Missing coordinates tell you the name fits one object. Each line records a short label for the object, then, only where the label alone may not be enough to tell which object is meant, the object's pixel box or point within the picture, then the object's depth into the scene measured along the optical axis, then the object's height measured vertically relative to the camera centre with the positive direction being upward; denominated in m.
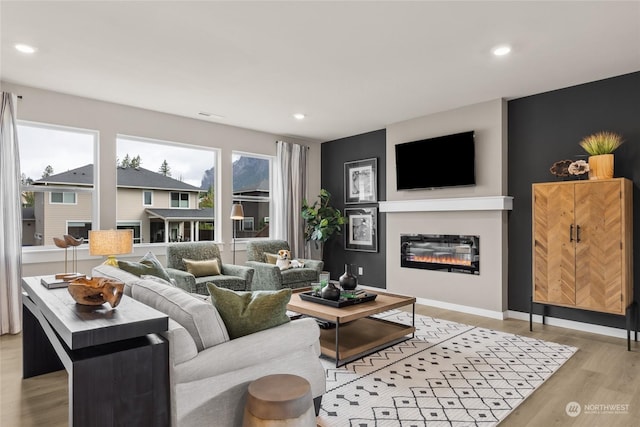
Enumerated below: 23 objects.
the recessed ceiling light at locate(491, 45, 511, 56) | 3.26 +1.42
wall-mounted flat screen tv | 4.92 +0.72
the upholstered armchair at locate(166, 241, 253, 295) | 4.59 -0.65
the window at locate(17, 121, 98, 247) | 4.37 +0.43
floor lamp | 5.52 +0.04
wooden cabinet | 3.62 -0.30
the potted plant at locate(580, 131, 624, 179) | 3.74 +0.61
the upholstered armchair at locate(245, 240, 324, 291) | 5.06 -0.76
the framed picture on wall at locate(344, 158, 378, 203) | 6.40 +0.59
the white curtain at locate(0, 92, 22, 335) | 3.98 -0.06
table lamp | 3.75 -0.25
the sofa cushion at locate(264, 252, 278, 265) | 5.62 -0.63
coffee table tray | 3.41 -0.77
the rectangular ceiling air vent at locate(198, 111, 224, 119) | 5.28 +1.42
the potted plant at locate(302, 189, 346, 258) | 6.45 -0.09
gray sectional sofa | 1.67 -0.68
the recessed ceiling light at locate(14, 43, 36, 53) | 3.24 +1.45
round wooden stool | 1.60 -0.80
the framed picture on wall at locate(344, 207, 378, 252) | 6.39 -0.24
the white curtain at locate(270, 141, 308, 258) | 6.53 +0.31
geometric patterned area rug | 2.37 -1.23
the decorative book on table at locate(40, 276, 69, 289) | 2.48 -0.43
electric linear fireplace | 4.93 -0.51
